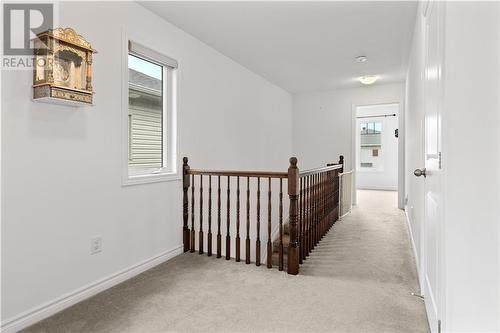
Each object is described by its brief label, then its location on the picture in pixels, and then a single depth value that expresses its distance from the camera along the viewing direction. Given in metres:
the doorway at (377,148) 8.92
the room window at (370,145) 9.16
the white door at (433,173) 1.38
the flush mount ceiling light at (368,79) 5.01
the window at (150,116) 2.78
